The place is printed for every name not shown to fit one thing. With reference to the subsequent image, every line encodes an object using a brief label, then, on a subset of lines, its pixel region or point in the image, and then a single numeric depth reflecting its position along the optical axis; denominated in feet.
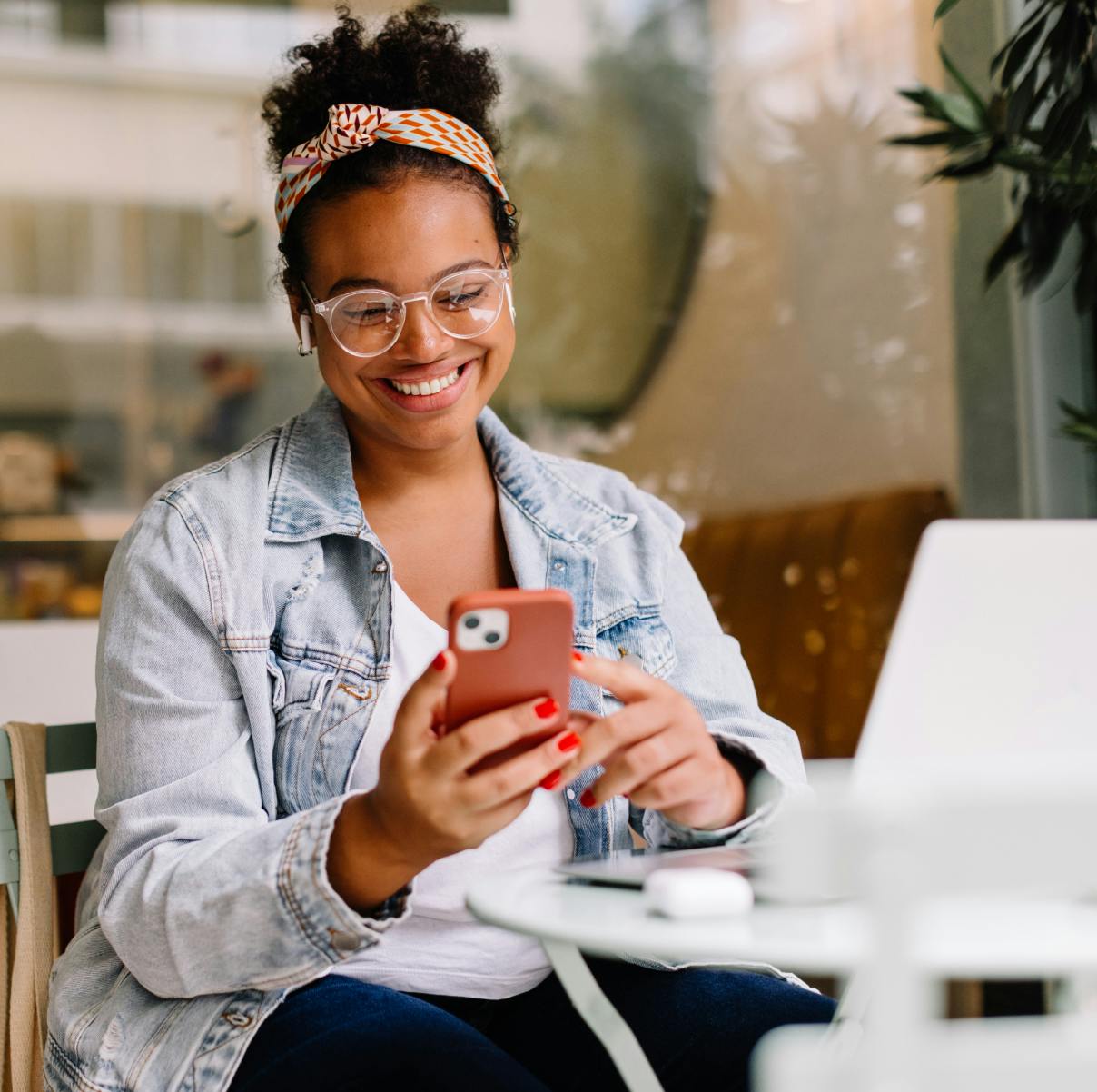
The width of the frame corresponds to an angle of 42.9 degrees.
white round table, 2.19
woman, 3.36
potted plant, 6.17
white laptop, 3.19
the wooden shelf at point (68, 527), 11.55
